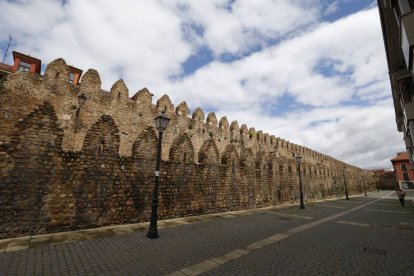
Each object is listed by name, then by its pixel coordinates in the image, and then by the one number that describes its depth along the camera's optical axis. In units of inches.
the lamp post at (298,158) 664.6
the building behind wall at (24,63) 776.3
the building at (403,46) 267.3
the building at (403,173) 2396.7
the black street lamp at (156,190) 252.2
